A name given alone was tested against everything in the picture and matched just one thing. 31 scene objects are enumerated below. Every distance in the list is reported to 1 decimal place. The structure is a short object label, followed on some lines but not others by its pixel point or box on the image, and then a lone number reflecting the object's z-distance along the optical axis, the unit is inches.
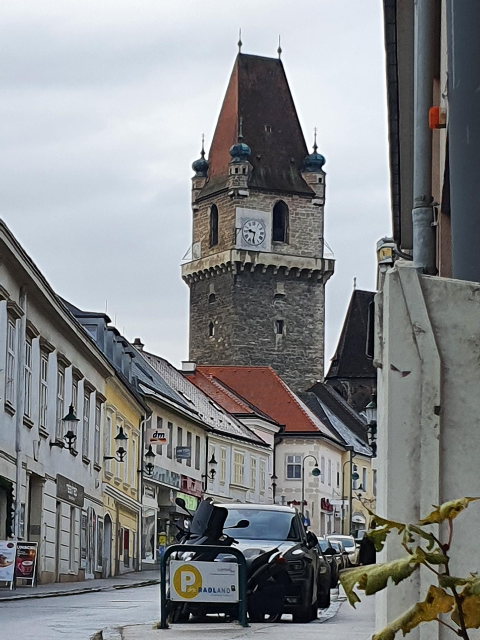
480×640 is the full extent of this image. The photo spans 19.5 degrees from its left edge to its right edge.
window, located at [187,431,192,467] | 2647.6
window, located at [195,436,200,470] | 2719.0
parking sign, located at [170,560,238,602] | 514.9
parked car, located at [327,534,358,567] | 1840.4
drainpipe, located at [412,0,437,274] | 333.7
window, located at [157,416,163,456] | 2411.4
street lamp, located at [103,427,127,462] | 1729.8
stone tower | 4352.9
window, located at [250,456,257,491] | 3206.2
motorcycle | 572.4
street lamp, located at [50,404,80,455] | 1360.7
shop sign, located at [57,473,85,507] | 1473.9
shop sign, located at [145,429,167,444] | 2169.0
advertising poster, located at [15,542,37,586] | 1148.3
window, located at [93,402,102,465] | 1754.7
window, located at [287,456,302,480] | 3553.2
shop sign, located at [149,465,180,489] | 2397.8
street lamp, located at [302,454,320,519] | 3410.4
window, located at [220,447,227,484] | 2925.7
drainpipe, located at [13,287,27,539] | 1248.2
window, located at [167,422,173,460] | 2493.8
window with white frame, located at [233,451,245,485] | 3051.2
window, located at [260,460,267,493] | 3312.0
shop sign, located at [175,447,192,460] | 2464.3
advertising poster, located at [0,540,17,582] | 1083.7
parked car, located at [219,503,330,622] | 613.6
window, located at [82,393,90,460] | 1664.6
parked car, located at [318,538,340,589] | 899.8
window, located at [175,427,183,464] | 2566.4
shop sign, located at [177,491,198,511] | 2600.6
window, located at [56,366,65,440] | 1502.2
